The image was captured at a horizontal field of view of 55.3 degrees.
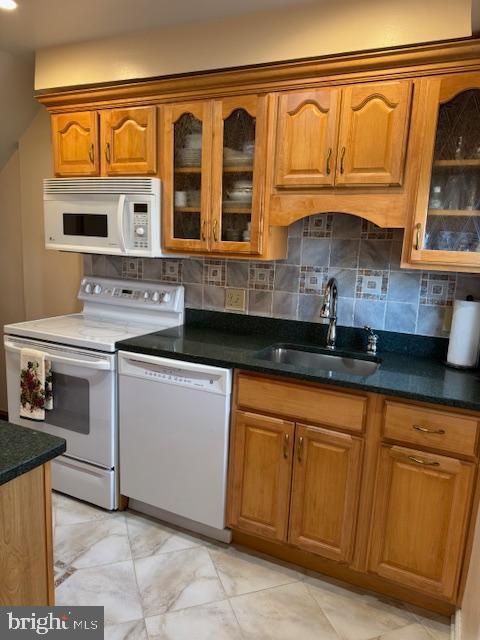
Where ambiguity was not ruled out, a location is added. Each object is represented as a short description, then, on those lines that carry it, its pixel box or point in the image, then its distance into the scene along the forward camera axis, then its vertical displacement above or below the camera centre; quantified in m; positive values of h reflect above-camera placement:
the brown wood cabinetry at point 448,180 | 1.76 +0.30
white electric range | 2.30 -0.72
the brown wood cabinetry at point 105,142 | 2.37 +0.52
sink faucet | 2.24 -0.28
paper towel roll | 1.94 -0.32
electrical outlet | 2.60 -0.29
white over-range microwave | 2.37 +0.13
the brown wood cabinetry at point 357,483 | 1.69 -0.92
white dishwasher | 2.07 -0.91
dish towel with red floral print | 2.38 -0.76
